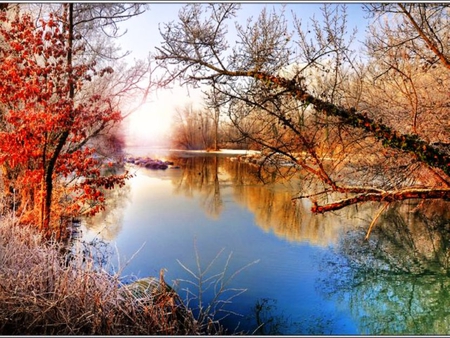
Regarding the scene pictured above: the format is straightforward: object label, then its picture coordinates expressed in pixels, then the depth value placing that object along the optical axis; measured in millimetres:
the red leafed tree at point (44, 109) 5730
